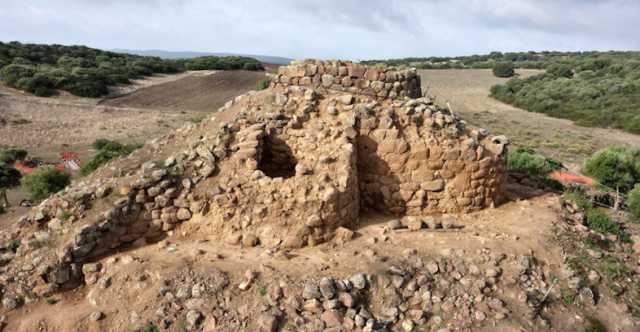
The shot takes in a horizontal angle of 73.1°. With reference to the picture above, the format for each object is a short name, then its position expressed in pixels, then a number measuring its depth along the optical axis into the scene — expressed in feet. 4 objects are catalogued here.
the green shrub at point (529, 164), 47.31
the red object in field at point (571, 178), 54.49
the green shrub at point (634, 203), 38.91
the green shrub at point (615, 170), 46.98
